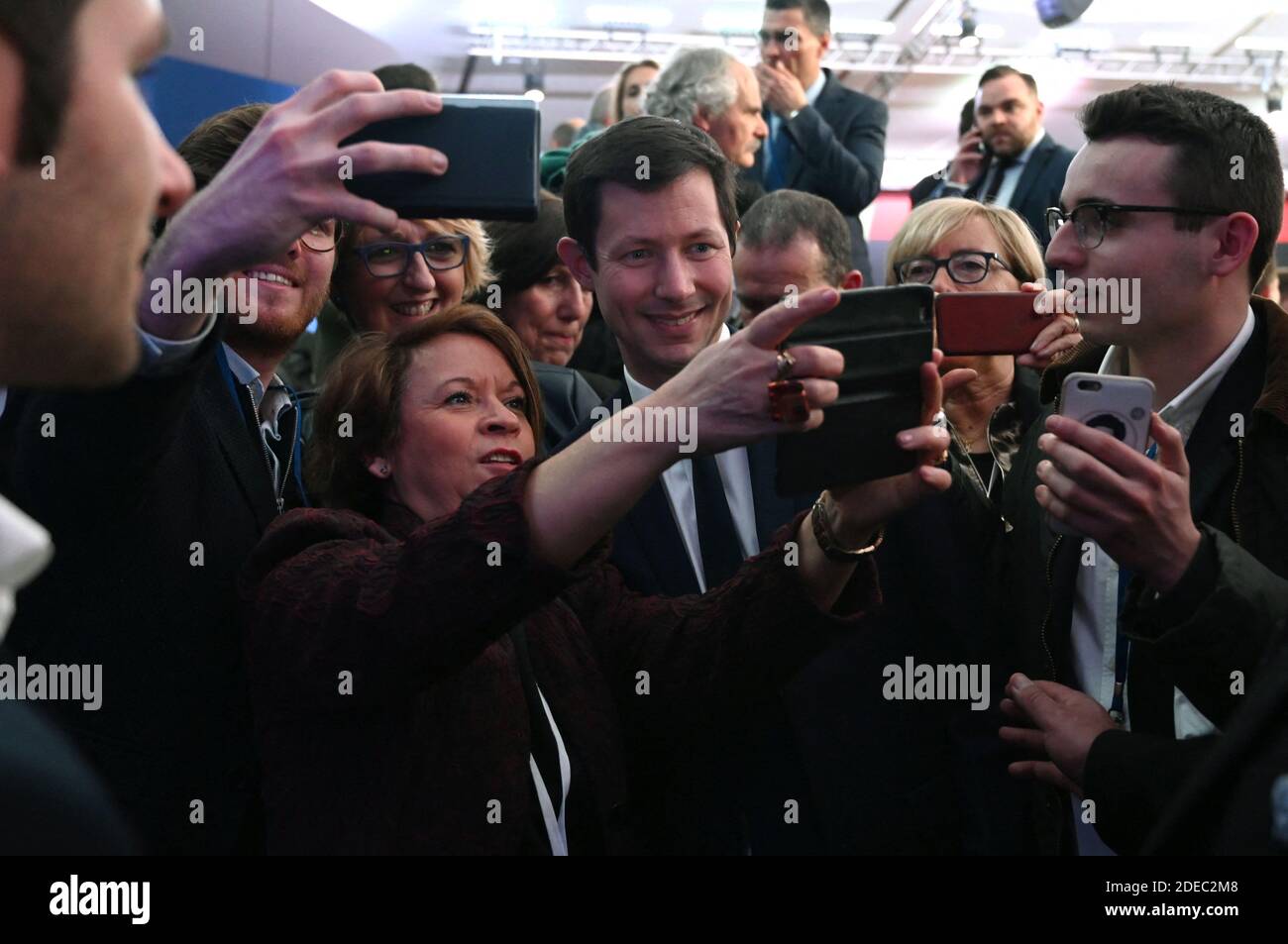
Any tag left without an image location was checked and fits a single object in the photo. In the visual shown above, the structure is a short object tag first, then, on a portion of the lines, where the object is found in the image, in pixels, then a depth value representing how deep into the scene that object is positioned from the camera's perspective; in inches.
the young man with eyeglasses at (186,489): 57.1
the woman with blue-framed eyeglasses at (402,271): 104.8
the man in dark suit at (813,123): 153.6
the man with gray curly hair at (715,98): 140.3
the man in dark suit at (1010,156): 170.4
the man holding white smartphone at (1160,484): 62.7
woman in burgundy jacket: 56.3
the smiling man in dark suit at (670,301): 81.1
